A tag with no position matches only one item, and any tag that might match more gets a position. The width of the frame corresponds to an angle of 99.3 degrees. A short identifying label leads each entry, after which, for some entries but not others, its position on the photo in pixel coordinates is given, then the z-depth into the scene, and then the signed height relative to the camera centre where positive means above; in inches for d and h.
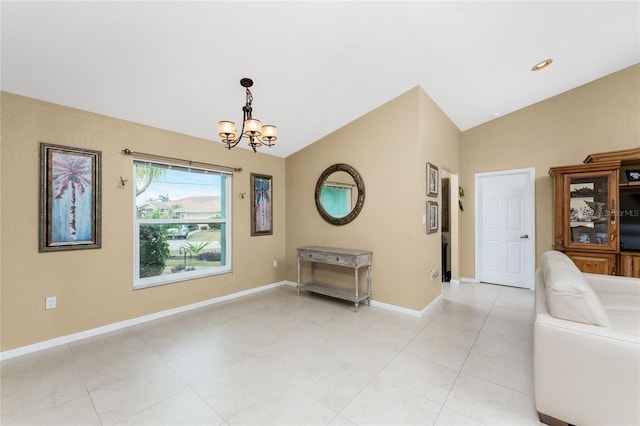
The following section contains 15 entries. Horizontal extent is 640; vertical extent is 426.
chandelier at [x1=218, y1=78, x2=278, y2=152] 92.5 +30.0
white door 175.0 -9.3
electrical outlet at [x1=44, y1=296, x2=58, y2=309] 102.4 -32.8
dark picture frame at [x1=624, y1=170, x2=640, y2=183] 133.4 +18.3
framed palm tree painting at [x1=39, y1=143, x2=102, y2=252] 101.9 +7.0
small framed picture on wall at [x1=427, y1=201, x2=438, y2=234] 141.8 -1.6
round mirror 155.1 +12.4
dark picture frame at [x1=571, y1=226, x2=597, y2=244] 139.5 -11.3
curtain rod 121.6 +27.9
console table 139.9 -25.2
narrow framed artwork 173.8 +7.0
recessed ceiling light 122.4 +68.3
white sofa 54.8 -31.6
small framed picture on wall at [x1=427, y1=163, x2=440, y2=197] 140.9 +18.4
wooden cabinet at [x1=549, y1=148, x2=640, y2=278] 132.1 +1.1
